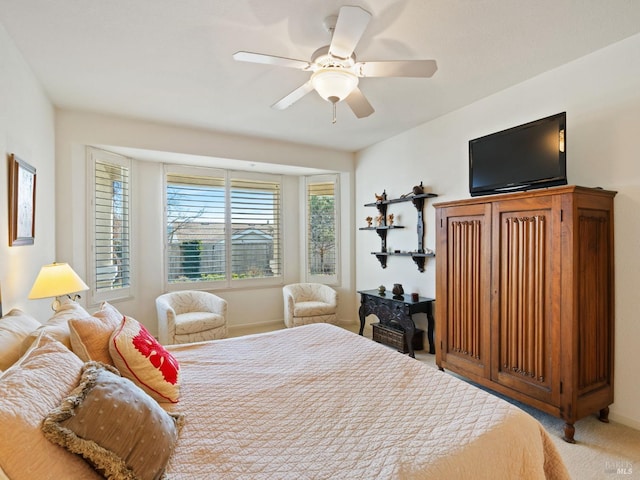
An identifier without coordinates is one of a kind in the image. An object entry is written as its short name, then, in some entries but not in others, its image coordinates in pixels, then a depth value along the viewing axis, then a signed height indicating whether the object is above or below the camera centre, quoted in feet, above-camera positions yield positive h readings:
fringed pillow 3.17 -1.90
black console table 12.16 -2.72
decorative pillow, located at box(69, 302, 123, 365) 4.98 -1.50
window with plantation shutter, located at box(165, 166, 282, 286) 15.31 +0.64
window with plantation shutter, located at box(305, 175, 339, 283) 17.56 +0.54
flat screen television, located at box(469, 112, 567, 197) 8.06 +2.12
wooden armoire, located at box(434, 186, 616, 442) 7.30 -1.44
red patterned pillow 5.00 -1.92
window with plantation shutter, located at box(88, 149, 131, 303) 12.53 +0.51
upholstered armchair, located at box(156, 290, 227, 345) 12.21 -3.00
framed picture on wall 7.22 +0.91
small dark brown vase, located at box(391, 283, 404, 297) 13.35 -2.08
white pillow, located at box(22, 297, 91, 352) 4.99 -1.42
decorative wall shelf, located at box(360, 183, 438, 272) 13.03 +0.46
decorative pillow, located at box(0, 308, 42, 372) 4.66 -1.47
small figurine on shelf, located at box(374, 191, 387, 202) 15.01 +1.87
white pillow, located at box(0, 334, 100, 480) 2.78 -1.61
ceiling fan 5.98 +3.34
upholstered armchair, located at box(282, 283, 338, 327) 14.70 -2.97
